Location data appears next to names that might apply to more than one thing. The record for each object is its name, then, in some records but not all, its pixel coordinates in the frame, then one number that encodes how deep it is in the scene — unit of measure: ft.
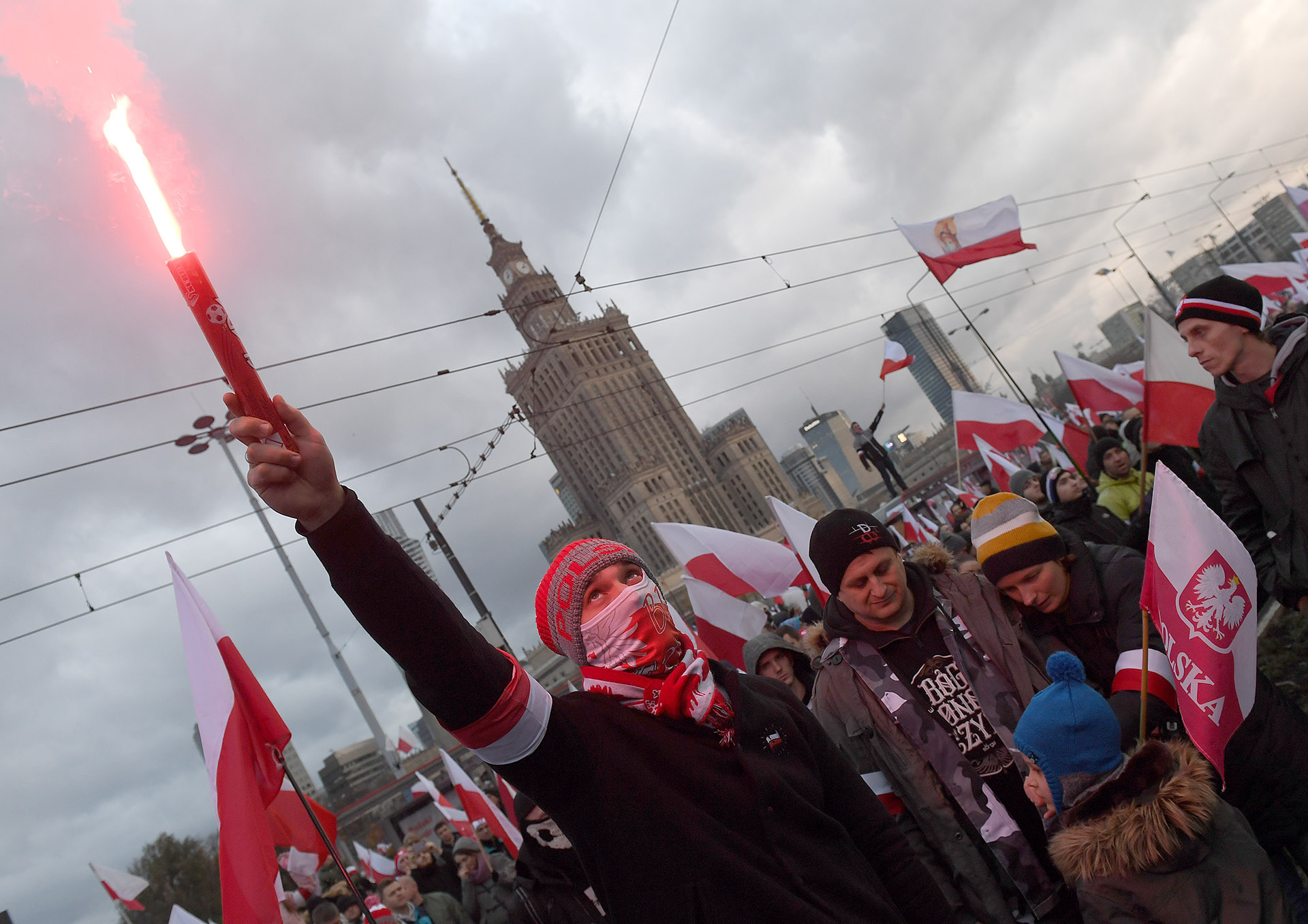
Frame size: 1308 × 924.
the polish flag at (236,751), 10.46
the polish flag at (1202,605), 8.25
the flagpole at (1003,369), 34.19
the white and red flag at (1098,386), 34.40
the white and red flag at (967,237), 38.58
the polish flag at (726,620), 25.32
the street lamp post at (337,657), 69.51
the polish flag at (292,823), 18.28
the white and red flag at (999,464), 41.78
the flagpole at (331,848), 9.44
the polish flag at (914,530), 49.49
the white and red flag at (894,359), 53.06
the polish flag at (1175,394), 19.76
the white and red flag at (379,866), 36.65
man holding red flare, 4.61
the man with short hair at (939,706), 9.43
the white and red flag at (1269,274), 52.21
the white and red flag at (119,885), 32.65
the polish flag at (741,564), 26.84
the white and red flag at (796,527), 24.77
